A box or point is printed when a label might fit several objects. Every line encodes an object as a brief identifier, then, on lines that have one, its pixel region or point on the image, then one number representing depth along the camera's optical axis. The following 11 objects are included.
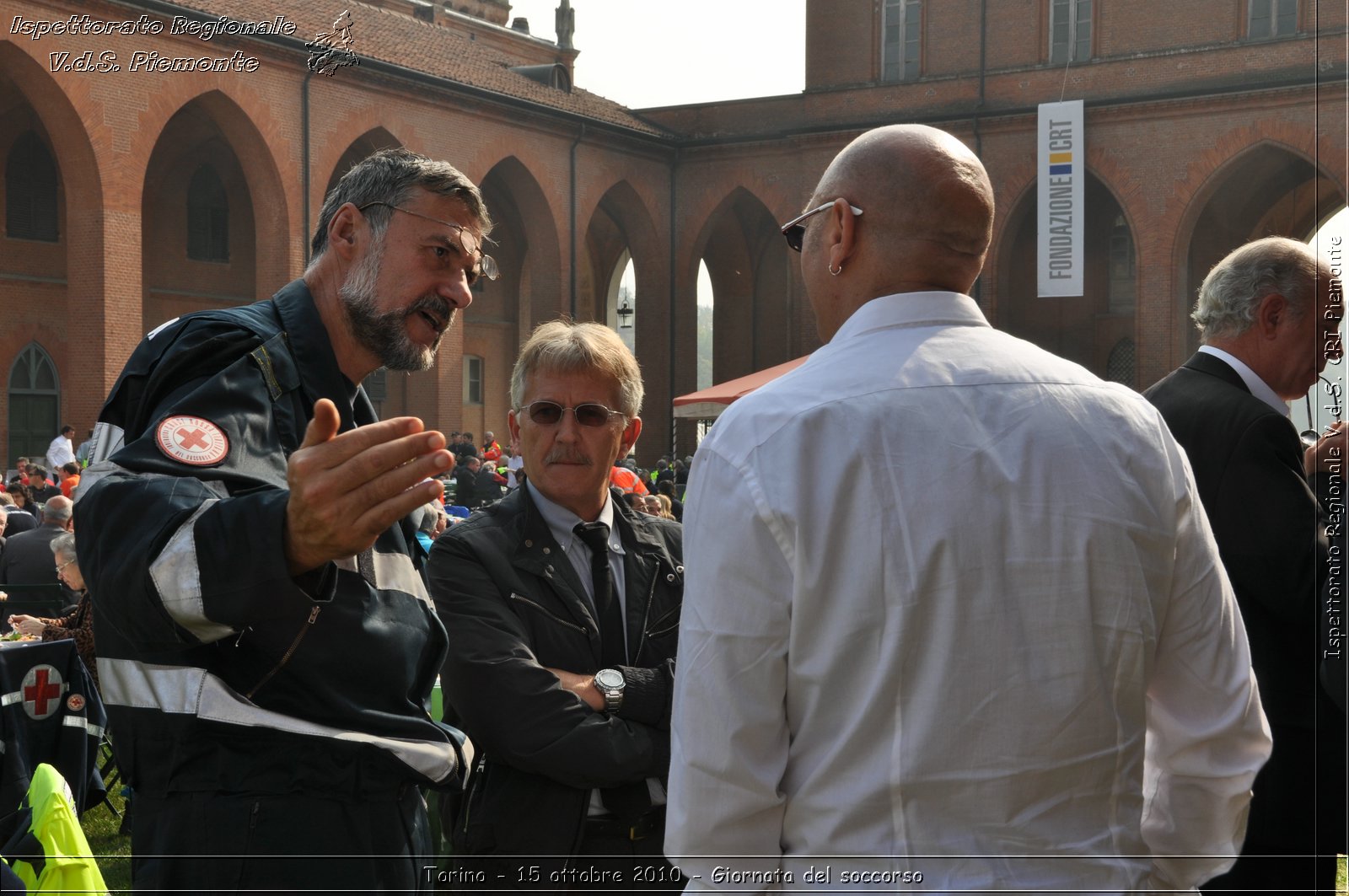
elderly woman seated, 6.20
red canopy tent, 18.11
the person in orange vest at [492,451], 24.77
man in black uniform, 1.60
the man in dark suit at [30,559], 9.24
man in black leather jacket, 2.51
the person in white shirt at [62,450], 20.84
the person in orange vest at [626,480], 12.28
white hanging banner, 24.56
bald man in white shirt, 1.61
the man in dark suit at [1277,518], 3.00
